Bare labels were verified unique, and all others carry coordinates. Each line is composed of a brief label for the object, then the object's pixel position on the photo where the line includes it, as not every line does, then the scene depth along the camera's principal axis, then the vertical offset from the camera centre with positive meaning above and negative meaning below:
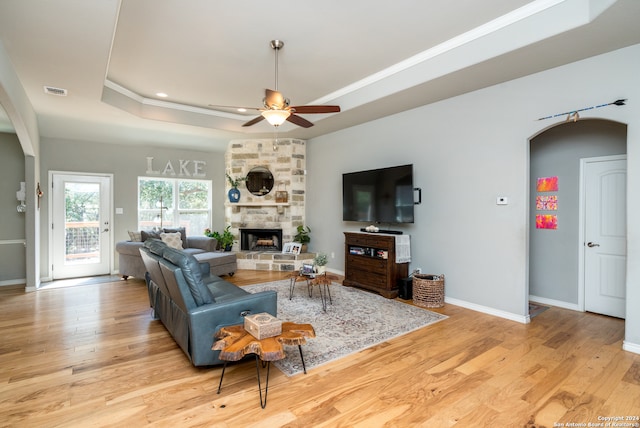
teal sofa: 2.57 -0.78
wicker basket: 4.39 -1.10
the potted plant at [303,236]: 7.00 -0.51
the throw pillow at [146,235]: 6.20 -0.41
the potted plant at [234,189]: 7.18 +0.54
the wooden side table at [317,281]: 4.19 -0.90
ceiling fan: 3.29 +1.13
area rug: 2.96 -1.26
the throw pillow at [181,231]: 6.63 -0.36
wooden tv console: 4.79 -0.80
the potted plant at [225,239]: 7.01 -0.56
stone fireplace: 7.11 +0.29
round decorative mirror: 7.19 +0.72
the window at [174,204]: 7.20 +0.23
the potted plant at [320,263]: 4.51 -0.70
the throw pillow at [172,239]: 6.22 -0.49
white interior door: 3.91 -0.28
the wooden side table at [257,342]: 2.12 -0.89
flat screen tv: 4.83 +0.29
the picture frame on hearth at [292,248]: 6.87 -0.75
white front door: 6.23 -0.22
